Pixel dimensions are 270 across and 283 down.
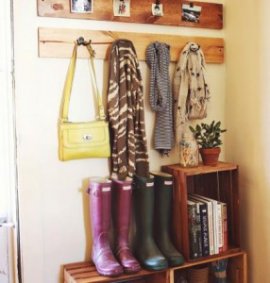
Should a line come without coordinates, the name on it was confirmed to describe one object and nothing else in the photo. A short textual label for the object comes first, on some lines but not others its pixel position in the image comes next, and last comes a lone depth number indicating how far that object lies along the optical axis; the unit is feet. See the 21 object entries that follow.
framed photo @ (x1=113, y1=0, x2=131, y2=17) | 6.85
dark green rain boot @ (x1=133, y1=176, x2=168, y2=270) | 6.59
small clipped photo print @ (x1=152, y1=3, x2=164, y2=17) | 7.10
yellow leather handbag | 6.48
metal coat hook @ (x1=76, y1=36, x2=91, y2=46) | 6.59
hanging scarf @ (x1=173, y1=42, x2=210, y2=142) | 7.27
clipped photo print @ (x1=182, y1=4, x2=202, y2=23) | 7.41
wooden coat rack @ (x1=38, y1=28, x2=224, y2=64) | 6.44
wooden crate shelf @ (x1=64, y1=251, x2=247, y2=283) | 6.15
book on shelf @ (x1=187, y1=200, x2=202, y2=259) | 6.81
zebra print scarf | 6.66
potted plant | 7.11
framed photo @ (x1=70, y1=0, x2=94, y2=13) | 6.55
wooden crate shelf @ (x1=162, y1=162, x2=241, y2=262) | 6.75
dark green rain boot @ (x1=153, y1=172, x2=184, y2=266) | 6.78
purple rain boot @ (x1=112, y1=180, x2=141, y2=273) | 6.51
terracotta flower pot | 7.09
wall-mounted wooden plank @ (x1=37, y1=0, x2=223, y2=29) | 6.45
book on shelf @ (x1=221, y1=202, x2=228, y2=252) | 7.11
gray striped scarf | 7.01
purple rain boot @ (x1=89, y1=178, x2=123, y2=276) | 6.36
